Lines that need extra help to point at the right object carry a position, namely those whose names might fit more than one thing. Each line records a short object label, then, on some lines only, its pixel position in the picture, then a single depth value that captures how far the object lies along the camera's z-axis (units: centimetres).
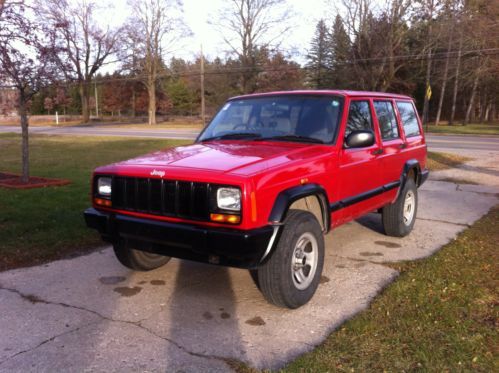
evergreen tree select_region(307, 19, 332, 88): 4734
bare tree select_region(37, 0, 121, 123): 4697
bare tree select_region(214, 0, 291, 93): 4725
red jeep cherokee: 351
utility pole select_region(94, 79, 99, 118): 6406
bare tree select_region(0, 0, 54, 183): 902
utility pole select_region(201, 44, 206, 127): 4328
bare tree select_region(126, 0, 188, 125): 4628
